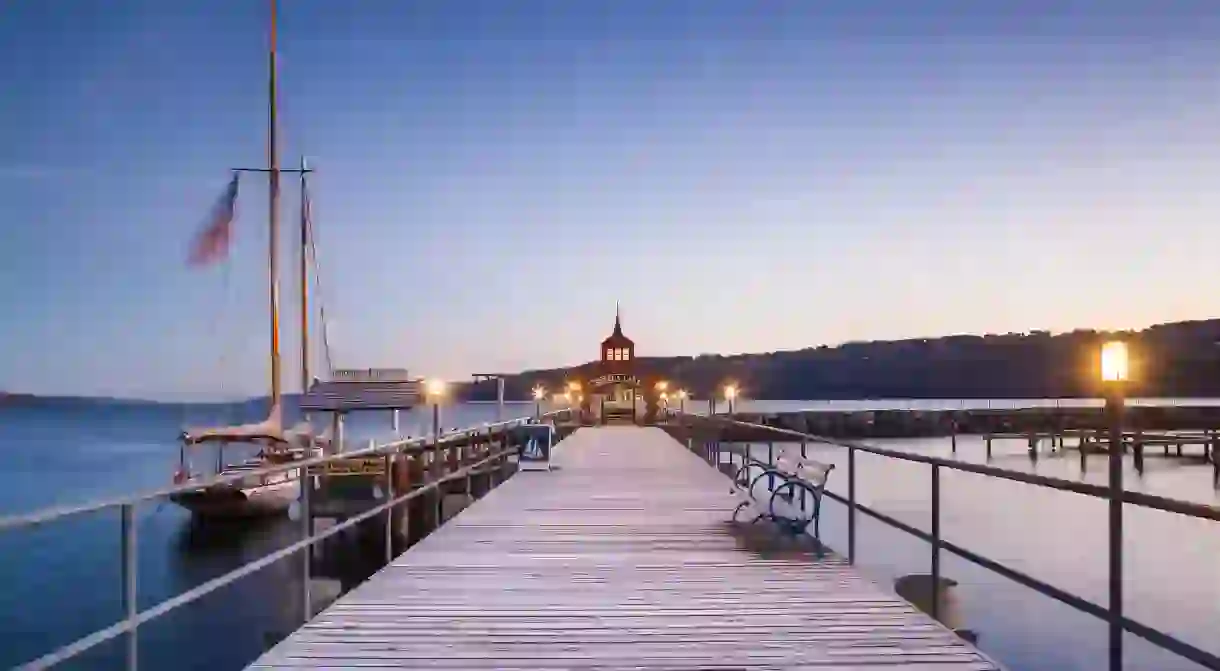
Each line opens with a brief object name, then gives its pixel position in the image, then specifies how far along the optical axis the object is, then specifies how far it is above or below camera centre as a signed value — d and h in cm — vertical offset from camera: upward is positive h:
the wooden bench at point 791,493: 822 -117
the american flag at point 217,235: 2358 +329
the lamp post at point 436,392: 1557 -42
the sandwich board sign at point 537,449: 1578 -136
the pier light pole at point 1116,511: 387 -59
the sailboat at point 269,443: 2636 -228
